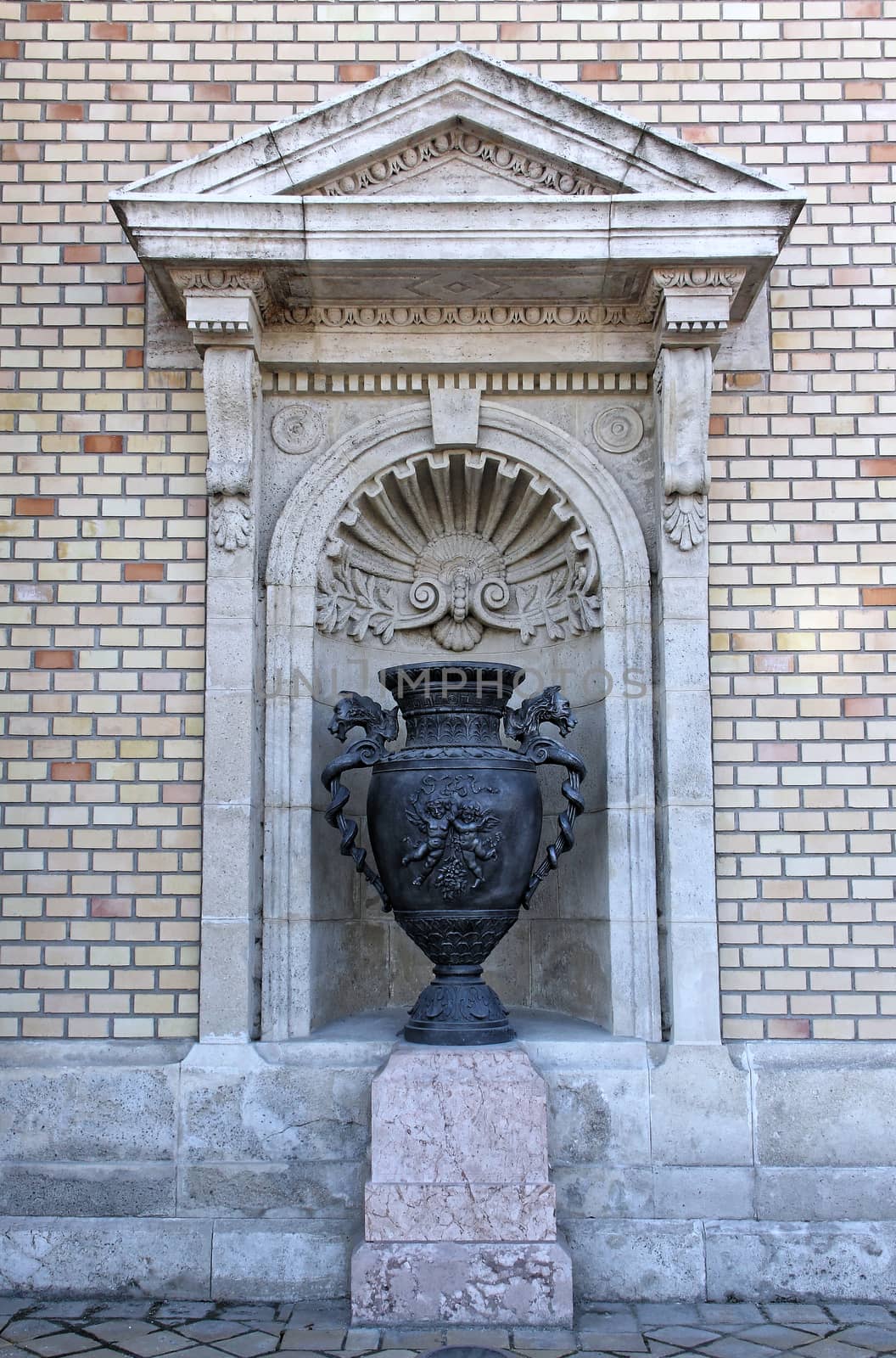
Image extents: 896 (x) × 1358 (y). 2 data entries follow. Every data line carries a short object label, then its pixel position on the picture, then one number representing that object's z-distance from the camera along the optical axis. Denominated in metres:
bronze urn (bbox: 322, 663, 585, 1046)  4.61
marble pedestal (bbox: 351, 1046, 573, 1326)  4.18
